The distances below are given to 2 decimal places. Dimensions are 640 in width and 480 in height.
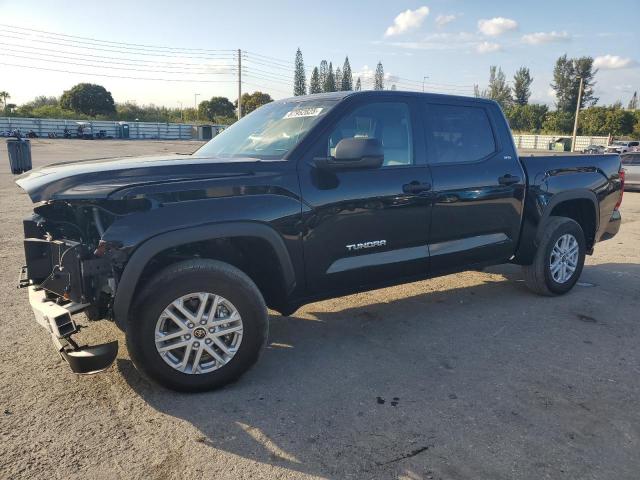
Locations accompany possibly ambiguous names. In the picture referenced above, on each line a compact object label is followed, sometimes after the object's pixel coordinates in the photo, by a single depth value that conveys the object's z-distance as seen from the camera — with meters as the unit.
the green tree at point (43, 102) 86.38
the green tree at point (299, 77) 77.38
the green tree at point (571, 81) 85.62
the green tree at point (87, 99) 77.94
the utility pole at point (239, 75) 57.96
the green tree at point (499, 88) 103.12
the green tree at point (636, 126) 61.66
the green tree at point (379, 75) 81.69
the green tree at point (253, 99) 80.72
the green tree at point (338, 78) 77.62
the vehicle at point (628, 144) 45.28
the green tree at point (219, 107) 90.12
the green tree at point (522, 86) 100.50
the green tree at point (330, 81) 77.75
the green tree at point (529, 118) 78.82
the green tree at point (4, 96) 81.38
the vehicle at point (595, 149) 38.61
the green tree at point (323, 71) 79.81
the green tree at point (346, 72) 79.74
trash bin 7.25
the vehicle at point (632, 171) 16.05
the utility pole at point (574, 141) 53.79
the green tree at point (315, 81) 79.56
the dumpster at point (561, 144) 53.84
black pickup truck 2.97
